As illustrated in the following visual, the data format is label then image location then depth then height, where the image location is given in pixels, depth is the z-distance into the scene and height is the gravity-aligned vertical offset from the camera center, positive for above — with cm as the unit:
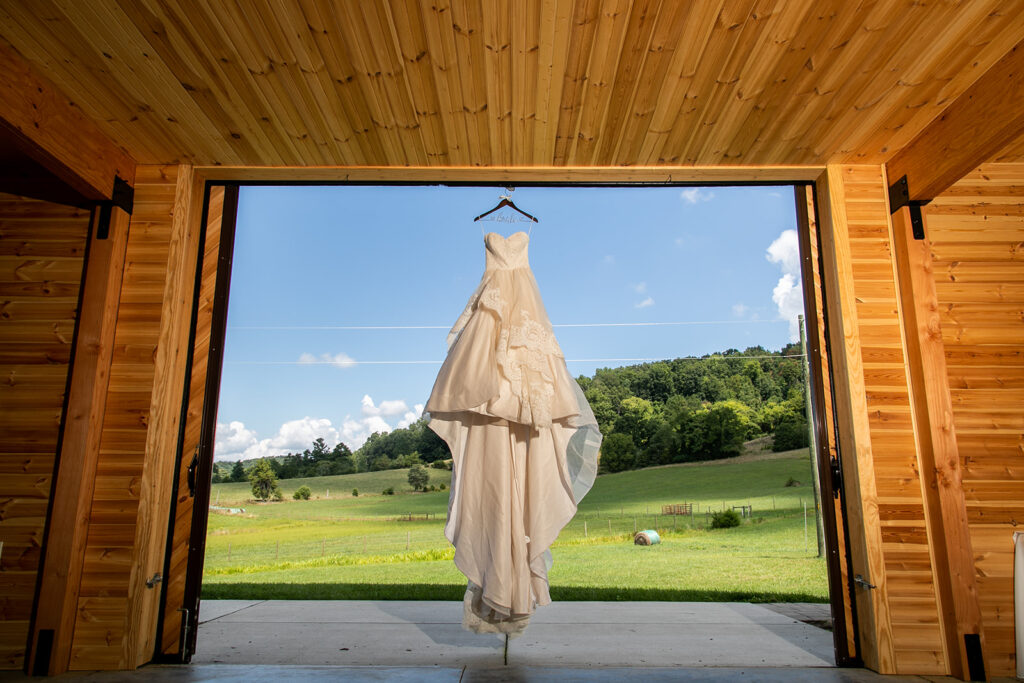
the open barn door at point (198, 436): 243 +2
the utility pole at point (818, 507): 812 -87
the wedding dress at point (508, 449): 229 -3
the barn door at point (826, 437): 242 +3
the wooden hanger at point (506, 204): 280 +116
